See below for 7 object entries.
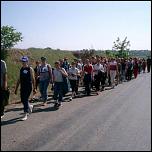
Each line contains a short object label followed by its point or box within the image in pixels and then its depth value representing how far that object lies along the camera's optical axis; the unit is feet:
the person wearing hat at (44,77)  21.55
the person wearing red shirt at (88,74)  27.99
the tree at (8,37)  49.99
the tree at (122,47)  78.63
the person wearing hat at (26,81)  17.35
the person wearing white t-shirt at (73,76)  26.27
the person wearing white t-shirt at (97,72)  30.56
